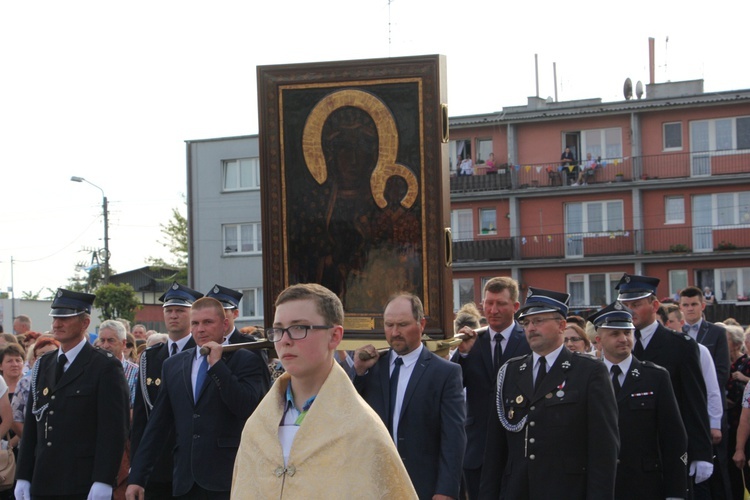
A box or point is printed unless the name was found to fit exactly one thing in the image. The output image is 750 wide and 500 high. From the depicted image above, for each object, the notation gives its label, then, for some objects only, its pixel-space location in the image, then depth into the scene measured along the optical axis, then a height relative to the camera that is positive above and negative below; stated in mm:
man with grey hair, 12930 -798
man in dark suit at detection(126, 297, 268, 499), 8094 -1070
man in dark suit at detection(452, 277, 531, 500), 9383 -828
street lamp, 50812 +1355
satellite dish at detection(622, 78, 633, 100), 52781 +7834
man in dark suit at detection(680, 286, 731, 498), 11620 -1061
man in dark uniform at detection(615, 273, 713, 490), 9312 -885
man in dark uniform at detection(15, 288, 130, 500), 9195 -1252
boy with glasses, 4426 -674
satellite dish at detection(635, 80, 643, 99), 52688 +7777
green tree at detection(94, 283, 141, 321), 42406 -1287
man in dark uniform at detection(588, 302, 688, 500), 8438 -1280
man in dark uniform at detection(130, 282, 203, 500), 8906 -886
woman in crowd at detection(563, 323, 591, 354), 10617 -778
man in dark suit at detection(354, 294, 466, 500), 7758 -995
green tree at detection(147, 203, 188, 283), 67188 +1670
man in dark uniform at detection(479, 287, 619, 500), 7309 -1107
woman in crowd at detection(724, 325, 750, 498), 12461 -1653
